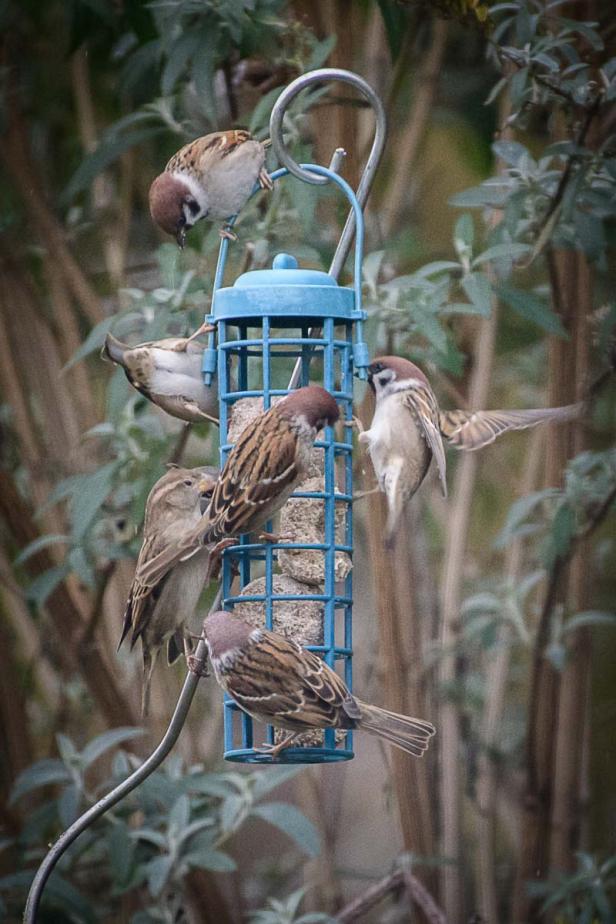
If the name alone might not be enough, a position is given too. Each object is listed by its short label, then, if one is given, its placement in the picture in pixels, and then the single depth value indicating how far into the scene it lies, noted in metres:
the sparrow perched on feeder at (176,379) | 8.93
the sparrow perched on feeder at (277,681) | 7.53
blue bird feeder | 7.77
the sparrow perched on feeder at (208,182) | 9.49
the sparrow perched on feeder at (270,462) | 7.61
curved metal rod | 7.06
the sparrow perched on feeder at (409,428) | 8.48
